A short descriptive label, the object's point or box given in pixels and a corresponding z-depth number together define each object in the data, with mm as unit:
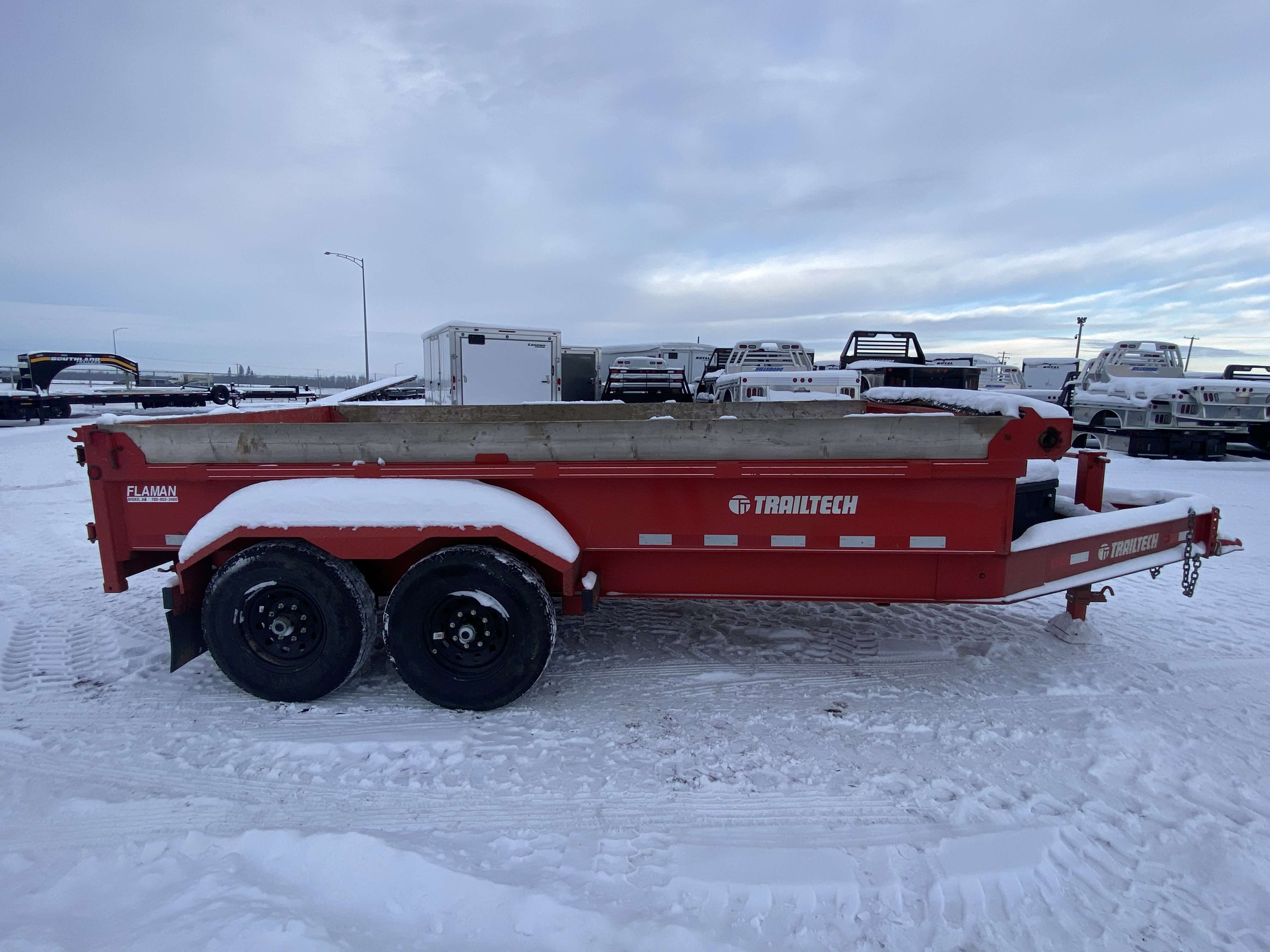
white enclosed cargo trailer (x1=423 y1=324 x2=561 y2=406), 14453
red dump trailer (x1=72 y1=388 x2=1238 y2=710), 3123
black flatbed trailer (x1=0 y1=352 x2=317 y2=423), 21891
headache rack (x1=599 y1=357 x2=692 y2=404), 17656
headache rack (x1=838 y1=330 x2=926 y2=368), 15180
